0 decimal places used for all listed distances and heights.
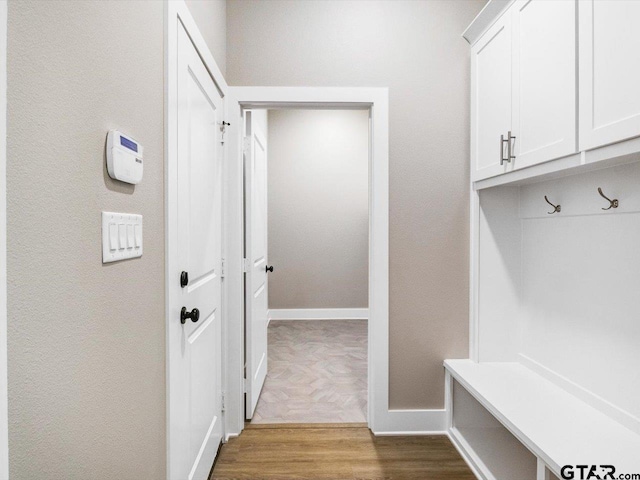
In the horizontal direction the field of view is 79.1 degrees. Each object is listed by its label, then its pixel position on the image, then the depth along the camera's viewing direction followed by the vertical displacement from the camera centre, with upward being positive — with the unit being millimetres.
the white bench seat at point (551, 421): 1262 -708
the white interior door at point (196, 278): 1429 -177
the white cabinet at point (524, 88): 1399 +651
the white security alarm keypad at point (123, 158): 933 +202
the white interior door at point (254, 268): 2454 -216
